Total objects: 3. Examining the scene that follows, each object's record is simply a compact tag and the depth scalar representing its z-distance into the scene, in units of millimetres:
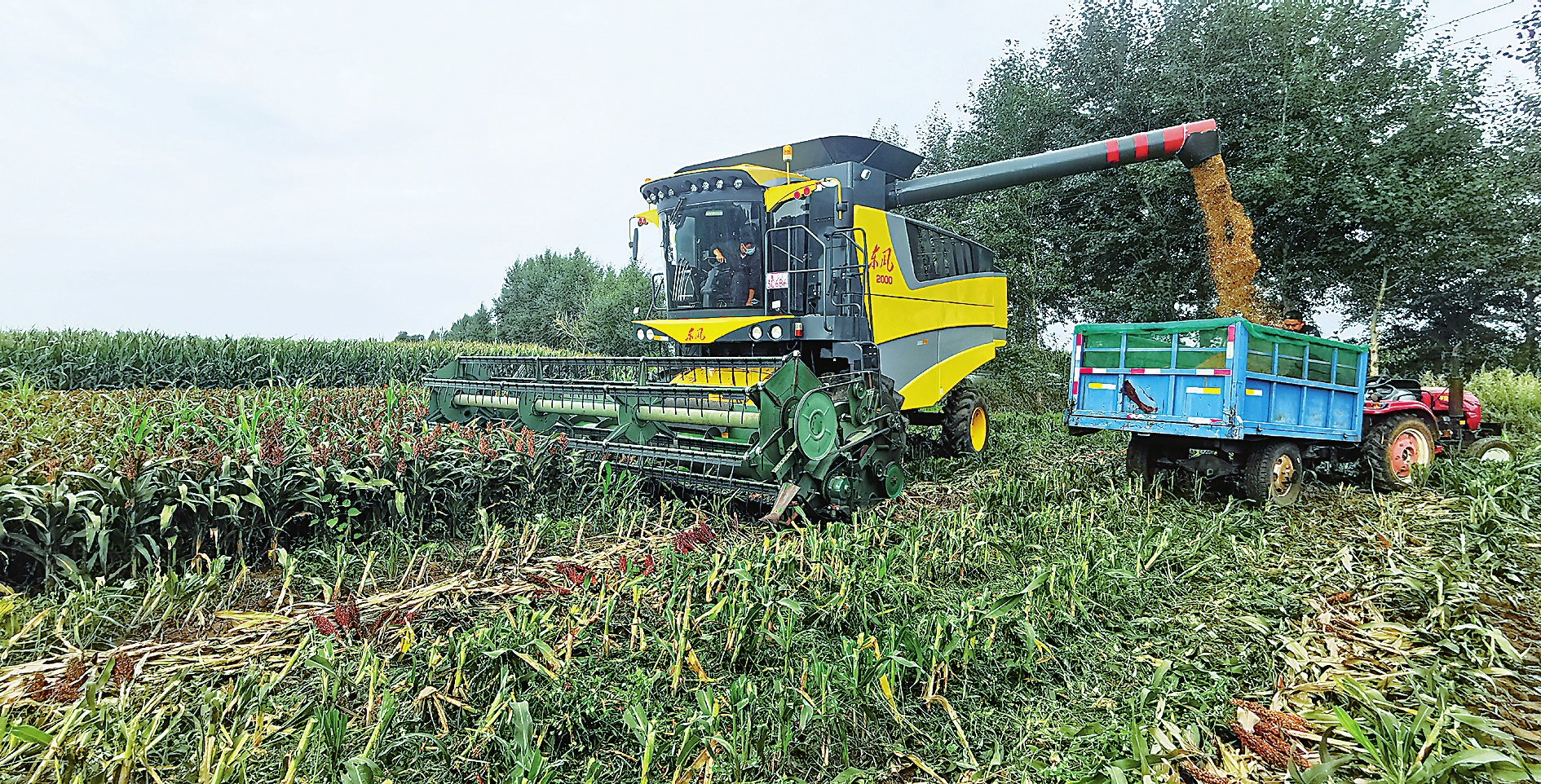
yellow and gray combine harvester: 5070
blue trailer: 5738
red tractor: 7086
